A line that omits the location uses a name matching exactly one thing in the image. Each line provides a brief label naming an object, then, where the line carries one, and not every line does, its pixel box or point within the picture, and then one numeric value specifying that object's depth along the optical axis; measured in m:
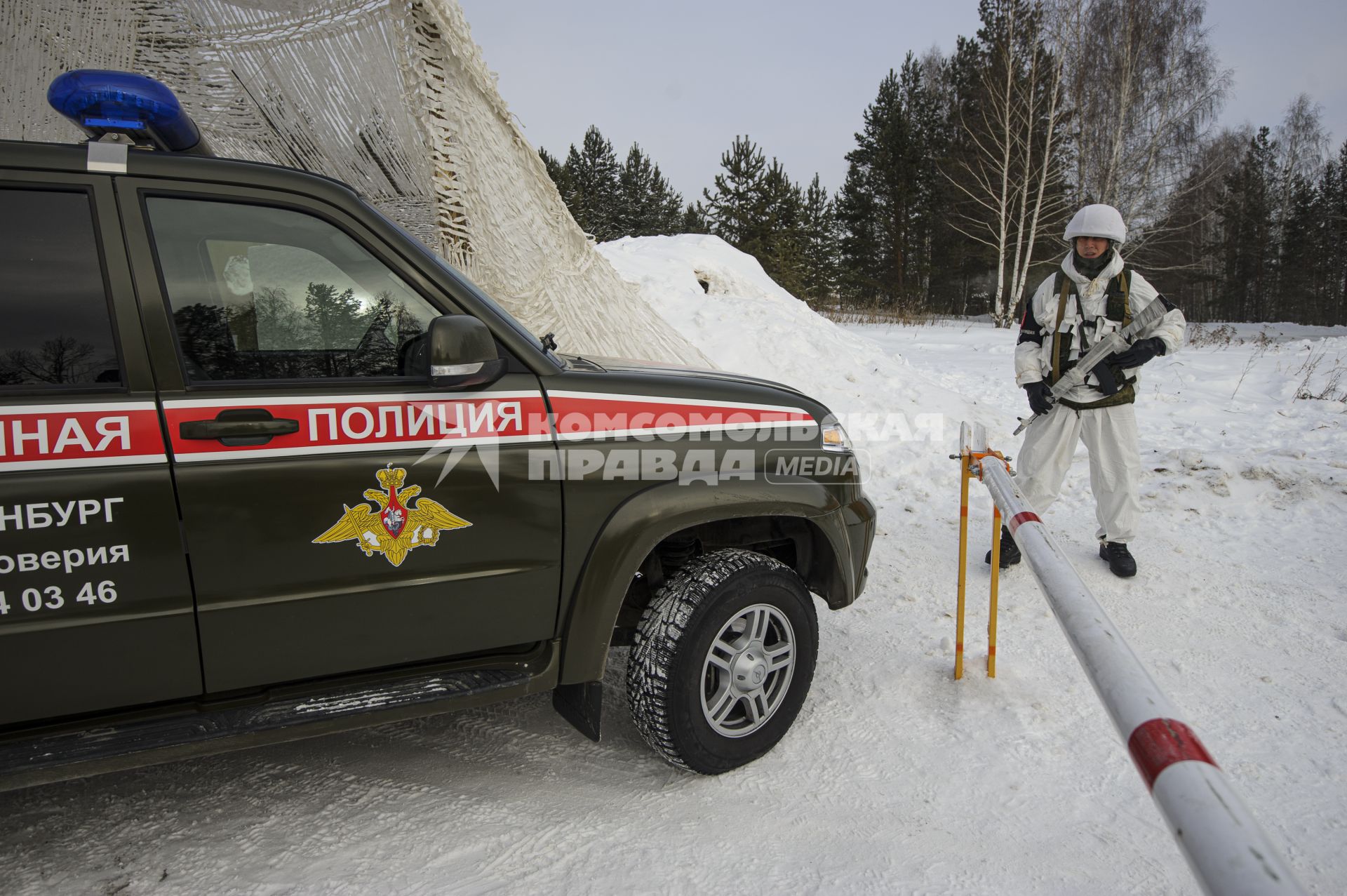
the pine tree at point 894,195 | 31.05
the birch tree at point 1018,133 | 18.75
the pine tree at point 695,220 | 30.02
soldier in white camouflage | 4.15
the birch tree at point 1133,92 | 19.45
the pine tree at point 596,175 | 38.84
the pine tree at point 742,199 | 27.72
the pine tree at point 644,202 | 38.47
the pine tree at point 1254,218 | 34.34
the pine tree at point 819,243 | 29.59
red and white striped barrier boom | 0.99
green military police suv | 1.86
